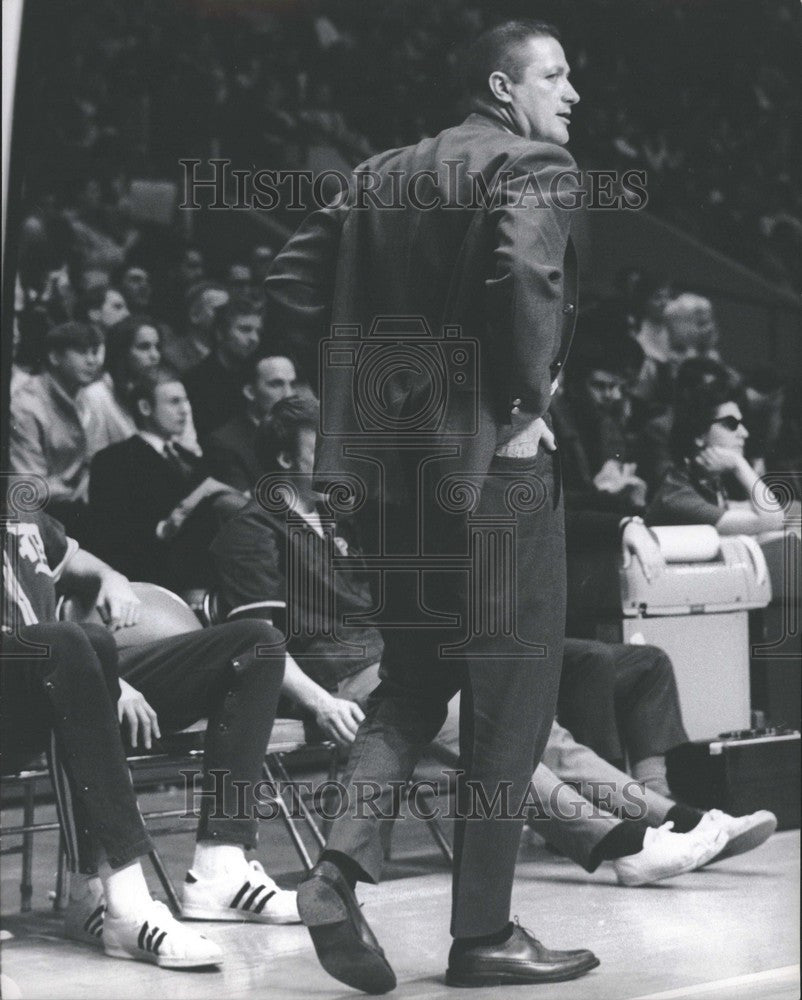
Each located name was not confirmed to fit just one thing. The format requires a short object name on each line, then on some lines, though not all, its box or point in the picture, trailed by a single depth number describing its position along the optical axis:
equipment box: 8.34
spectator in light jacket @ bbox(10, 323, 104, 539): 8.92
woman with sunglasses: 8.52
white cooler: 8.15
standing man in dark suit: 5.51
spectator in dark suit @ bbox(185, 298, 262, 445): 10.30
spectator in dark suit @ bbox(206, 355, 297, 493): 9.42
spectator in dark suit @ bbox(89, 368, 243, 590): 8.45
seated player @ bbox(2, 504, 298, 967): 5.94
